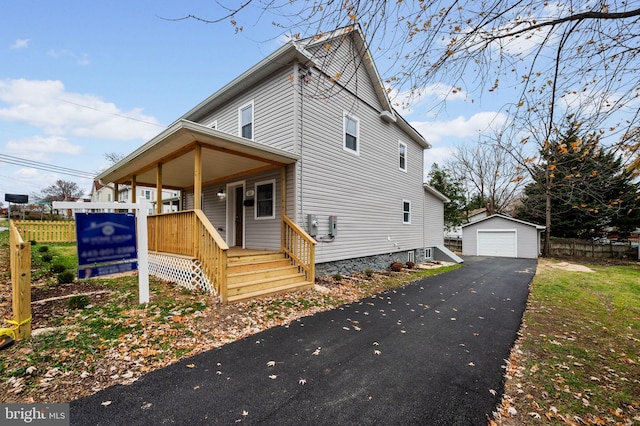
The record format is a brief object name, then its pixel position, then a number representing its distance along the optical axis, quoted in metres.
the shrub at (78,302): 4.70
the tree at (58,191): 43.16
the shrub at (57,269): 7.21
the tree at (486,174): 26.09
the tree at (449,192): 22.02
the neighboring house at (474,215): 30.72
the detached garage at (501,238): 18.14
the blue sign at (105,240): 4.33
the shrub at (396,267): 10.89
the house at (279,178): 6.18
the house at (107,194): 30.33
